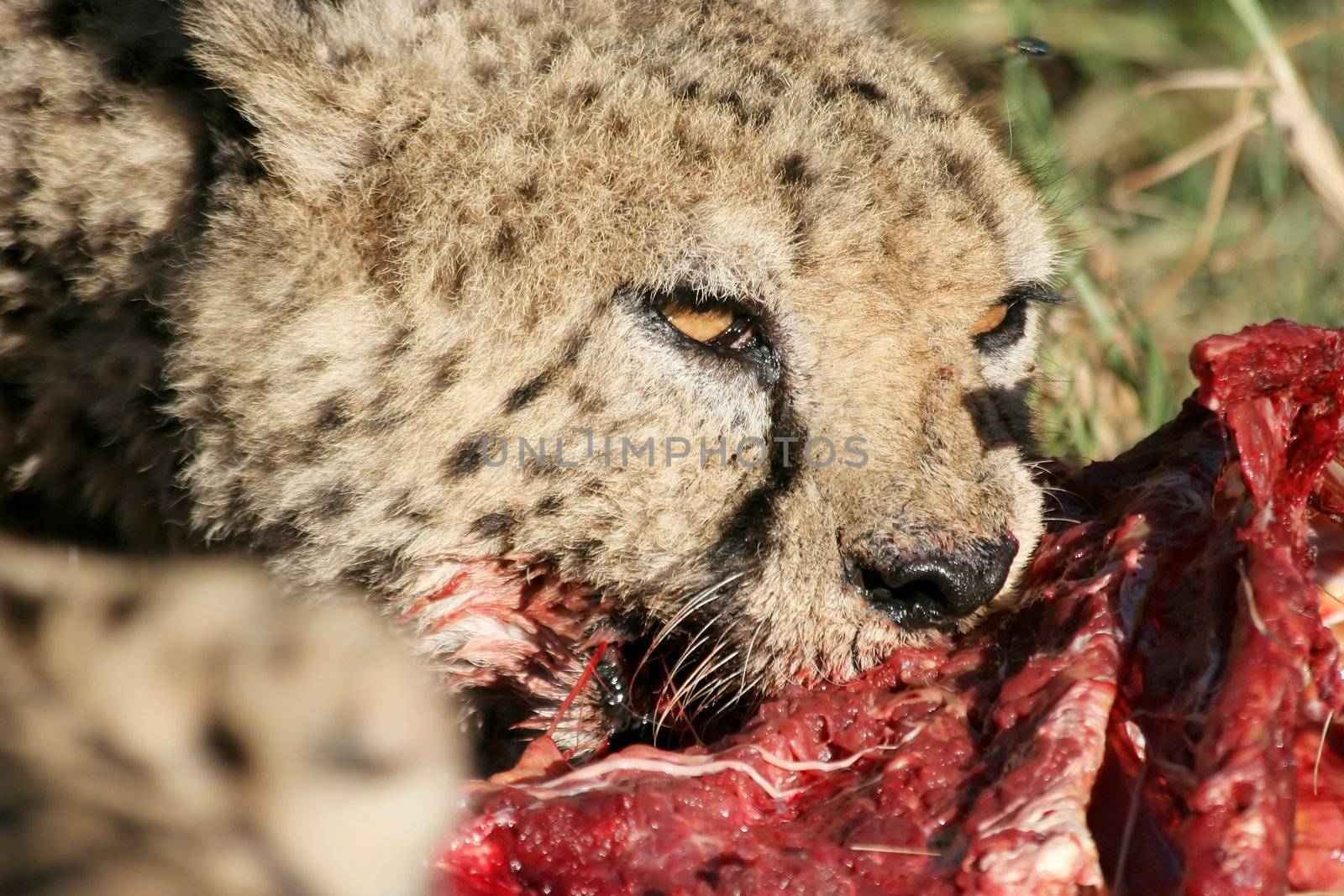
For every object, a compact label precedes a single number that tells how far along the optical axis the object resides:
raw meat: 3.39
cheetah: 3.47
